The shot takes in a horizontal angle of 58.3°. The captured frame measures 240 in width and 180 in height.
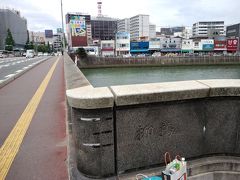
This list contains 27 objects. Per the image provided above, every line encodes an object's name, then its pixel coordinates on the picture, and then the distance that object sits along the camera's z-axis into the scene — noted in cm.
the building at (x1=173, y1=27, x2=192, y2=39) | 13181
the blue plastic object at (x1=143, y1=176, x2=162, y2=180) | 249
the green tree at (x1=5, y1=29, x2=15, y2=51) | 7644
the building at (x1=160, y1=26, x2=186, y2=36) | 15808
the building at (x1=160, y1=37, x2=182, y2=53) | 7706
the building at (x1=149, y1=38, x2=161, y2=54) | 7588
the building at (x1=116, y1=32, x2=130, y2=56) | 7556
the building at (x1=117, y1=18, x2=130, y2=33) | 13300
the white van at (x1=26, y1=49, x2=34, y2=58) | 4803
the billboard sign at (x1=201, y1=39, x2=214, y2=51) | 7494
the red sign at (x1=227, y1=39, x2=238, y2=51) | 7412
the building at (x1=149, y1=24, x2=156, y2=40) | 13221
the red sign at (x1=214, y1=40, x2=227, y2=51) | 7612
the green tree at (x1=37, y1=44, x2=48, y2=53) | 10650
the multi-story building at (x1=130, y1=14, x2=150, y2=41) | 12069
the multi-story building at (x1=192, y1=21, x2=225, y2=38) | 12344
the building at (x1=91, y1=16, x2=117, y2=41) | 12738
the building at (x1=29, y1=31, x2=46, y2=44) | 14412
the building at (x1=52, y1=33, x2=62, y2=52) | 13508
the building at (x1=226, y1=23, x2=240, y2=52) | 7833
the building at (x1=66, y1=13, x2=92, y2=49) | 7831
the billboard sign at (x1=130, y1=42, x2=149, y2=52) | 7506
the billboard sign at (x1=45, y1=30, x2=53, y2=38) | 14656
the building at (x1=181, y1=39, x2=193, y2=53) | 7588
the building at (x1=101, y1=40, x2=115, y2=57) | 7950
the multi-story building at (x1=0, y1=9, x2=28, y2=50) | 8594
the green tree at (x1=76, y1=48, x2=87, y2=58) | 5206
